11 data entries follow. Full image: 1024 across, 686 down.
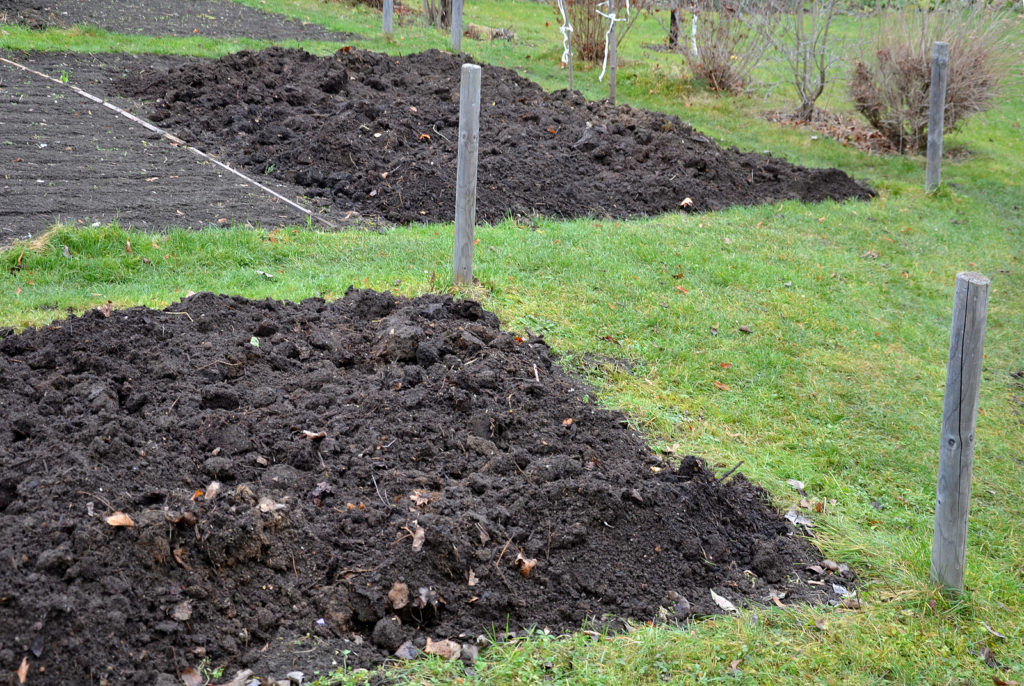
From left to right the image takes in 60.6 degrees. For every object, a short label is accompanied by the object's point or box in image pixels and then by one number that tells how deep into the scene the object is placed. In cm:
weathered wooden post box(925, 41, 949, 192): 1120
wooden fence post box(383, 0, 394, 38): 1576
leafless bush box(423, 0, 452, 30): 1852
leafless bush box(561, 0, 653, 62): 1620
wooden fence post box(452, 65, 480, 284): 595
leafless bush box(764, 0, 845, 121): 1388
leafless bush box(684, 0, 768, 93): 1522
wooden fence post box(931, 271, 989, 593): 362
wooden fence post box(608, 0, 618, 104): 1282
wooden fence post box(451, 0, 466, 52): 1545
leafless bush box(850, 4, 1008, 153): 1241
